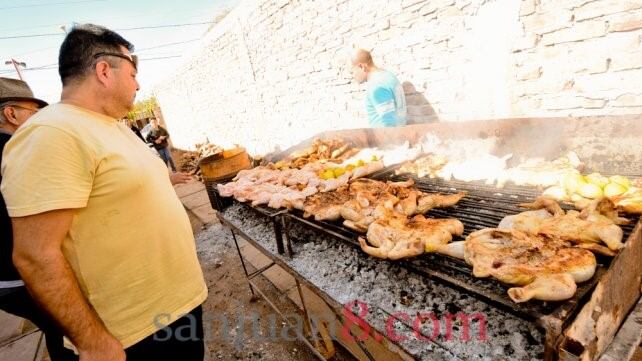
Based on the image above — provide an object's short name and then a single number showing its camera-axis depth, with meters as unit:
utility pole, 31.52
